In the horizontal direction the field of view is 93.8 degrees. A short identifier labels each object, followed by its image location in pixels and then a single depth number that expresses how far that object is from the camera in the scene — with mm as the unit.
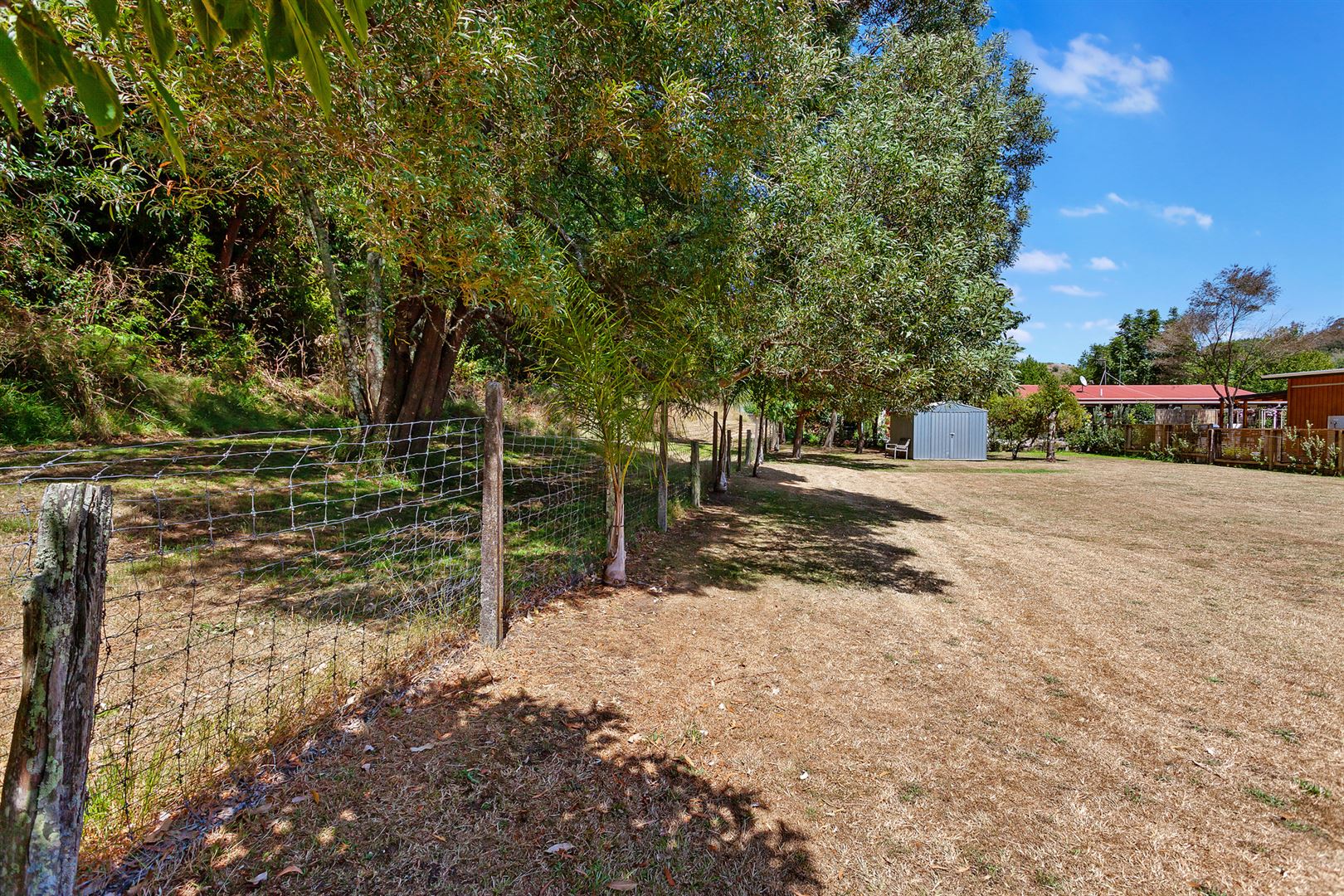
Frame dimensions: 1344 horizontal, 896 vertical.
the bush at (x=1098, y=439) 28141
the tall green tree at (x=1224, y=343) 29656
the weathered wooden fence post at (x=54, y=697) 1577
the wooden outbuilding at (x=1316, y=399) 20750
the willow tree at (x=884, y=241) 6945
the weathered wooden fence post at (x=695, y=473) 9945
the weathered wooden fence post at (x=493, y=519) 3961
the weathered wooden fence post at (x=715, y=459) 11567
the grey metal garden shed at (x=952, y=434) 25578
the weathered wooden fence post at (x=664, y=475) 6069
